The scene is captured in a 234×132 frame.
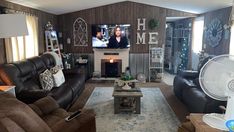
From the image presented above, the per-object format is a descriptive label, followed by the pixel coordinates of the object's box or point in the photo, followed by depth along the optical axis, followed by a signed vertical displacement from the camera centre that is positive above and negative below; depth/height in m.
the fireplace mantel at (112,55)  6.28 -0.26
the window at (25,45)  3.64 +0.05
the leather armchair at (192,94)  2.97 -0.84
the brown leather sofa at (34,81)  2.94 -0.62
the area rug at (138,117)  3.10 -1.24
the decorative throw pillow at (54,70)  3.97 -0.46
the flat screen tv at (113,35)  6.17 +0.37
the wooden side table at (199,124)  1.59 -0.66
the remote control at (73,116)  2.22 -0.78
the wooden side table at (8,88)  2.58 -0.54
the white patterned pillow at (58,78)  3.82 -0.62
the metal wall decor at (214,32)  4.62 +0.35
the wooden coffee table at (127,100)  3.56 -1.00
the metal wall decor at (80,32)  6.47 +0.49
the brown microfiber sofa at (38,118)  1.44 -0.67
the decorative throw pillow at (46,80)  3.62 -0.61
